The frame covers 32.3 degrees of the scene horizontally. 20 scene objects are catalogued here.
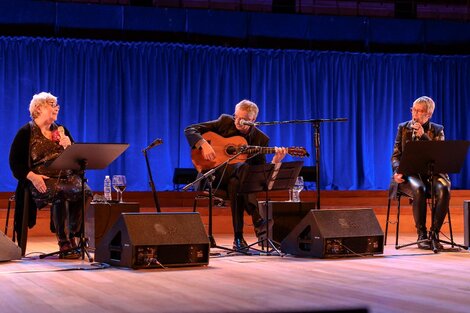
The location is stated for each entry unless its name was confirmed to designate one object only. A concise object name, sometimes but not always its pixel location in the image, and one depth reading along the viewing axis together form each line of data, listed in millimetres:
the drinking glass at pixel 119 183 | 6916
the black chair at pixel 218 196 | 7016
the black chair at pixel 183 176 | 10531
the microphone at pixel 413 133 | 7143
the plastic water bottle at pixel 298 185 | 7148
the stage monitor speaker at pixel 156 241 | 5461
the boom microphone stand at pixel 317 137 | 6000
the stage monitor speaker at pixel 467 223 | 7152
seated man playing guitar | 6957
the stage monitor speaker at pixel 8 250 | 5918
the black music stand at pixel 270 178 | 6430
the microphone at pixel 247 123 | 6374
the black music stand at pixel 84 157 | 5781
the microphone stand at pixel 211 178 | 6371
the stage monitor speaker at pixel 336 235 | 6207
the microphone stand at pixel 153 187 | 6139
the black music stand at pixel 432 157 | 6594
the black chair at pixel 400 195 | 7312
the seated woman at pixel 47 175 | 6324
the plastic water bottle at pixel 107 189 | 7162
